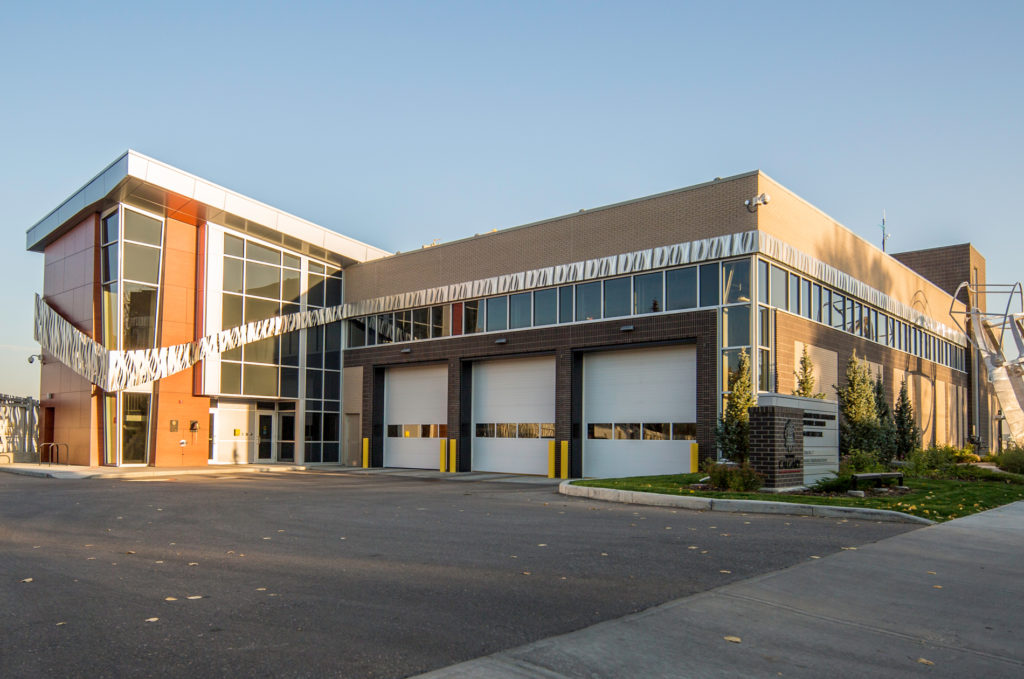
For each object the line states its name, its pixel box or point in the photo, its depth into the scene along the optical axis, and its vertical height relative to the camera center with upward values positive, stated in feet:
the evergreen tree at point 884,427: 85.20 -3.28
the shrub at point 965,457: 101.91 -7.63
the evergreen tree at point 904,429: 98.73 -3.89
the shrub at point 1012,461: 80.59 -6.48
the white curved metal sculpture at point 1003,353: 121.70 +7.62
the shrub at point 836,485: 51.85 -5.79
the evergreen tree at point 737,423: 69.05 -2.32
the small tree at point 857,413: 82.74 -1.61
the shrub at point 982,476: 67.62 -6.85
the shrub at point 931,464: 69.56 -6.08
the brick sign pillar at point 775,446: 50.70 -3.22
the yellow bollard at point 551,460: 86.02 -7.15
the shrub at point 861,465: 61.82 -5.34
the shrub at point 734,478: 51.11 -5.36
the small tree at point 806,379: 76.33 +1.83
